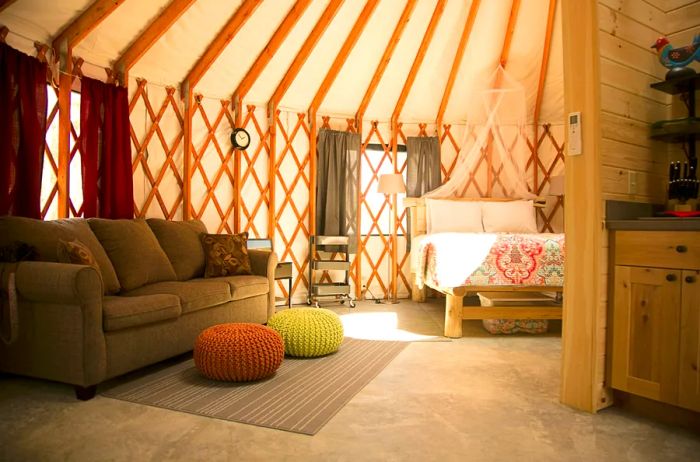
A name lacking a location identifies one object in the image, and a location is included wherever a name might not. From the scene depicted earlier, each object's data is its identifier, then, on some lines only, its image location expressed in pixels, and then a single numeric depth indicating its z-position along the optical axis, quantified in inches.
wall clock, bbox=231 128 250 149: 175.9
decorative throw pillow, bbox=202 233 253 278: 131.6
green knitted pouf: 106.7
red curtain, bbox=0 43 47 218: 108.7
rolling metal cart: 180.4
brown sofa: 80.8
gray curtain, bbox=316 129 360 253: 194.2
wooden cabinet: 69.1
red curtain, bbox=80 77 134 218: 132.4
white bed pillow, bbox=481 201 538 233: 187.5
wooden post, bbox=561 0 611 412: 78.1
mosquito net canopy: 183.0
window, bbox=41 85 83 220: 127.6
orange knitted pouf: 88.0
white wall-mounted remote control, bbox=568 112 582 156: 79.4
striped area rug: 75.5
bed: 130.9
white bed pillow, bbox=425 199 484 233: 186.2
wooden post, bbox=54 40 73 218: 128.1
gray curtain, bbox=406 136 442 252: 206.8
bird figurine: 78.5
